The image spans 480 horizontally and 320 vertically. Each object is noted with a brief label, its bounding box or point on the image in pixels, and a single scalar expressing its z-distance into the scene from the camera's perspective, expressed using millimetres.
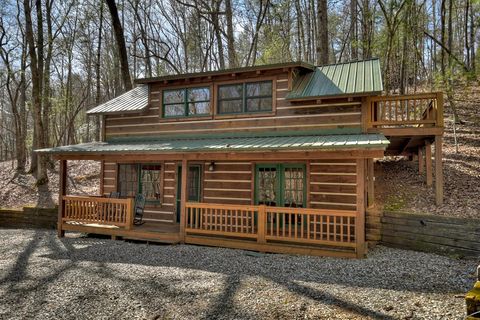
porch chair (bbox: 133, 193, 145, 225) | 10234
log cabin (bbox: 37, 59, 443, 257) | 7773
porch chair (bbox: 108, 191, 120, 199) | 10547
